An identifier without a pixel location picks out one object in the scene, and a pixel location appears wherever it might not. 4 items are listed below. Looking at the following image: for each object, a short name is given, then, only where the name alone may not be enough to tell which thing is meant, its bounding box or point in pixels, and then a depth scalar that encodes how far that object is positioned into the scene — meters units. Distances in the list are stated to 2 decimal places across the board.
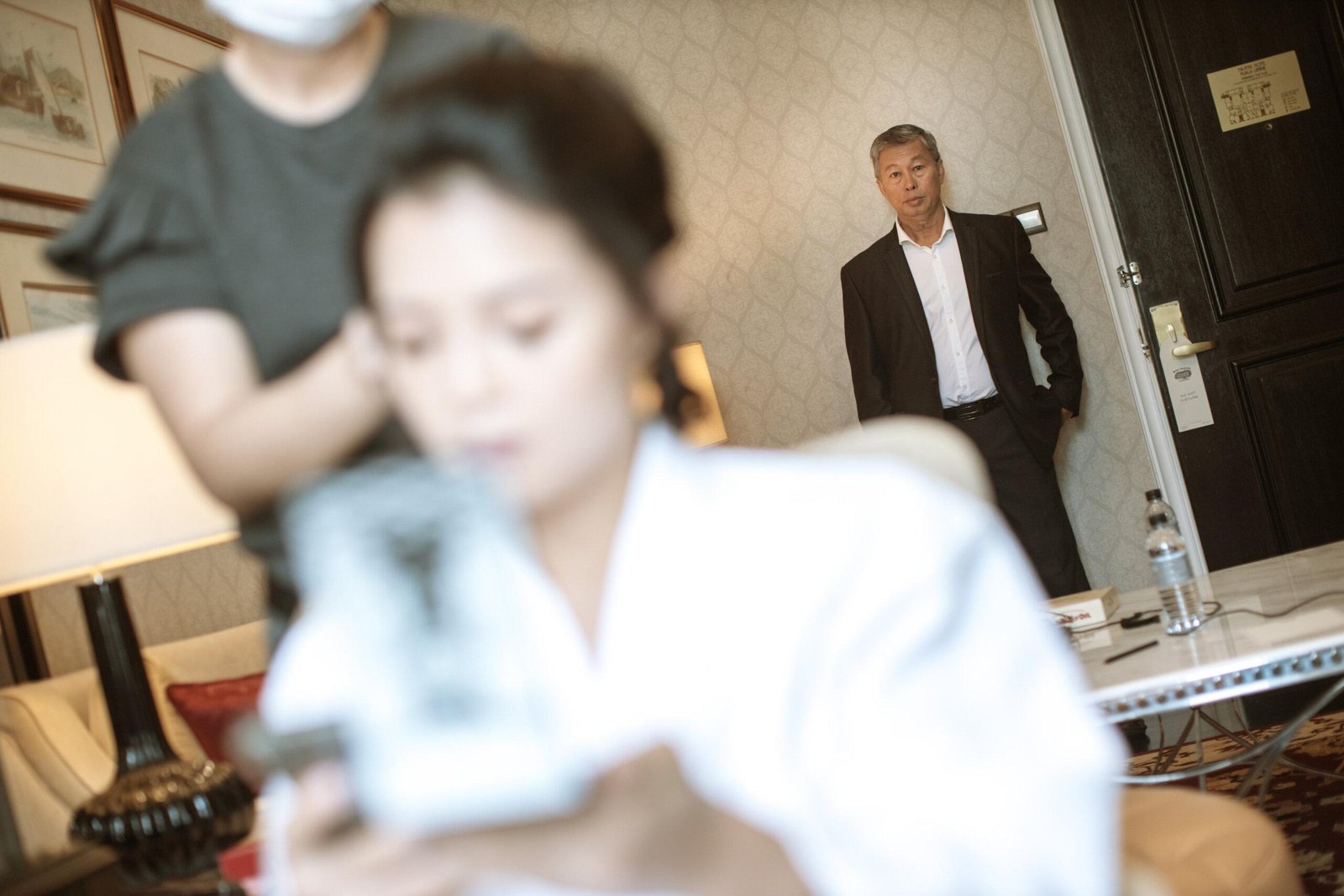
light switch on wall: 3.24
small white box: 2.08
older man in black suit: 3.02
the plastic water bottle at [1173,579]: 1.83
